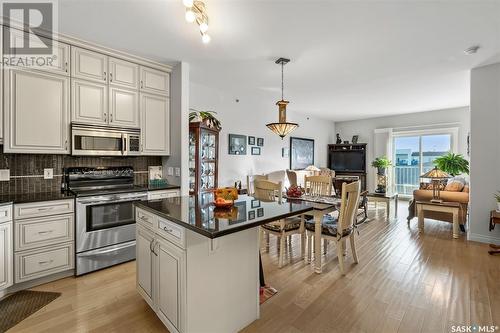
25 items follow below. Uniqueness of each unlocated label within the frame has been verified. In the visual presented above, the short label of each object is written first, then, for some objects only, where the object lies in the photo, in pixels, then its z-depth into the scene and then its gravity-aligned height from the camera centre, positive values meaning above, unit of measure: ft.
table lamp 13.86 -1.02
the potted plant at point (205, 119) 12.52 +2.34
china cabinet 12.20 +0.29
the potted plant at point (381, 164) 23.17 +0.04
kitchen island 4.87 -2.26
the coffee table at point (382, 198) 16.92 -2.40
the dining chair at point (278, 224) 9.25 -2.38
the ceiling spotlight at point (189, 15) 5.98 +3.70
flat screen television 25.18 +0.44
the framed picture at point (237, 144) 16.25 +1.31
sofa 13.34 -1.97
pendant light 11.58 +1.91
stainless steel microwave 9.18 +0.87
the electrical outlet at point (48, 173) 9.21 -0.45
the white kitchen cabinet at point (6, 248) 7.09 -2.62
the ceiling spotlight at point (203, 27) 6.95 +3.93
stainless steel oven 8.59 -2.57
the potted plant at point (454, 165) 17.01 +0.01
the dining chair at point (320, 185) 12.76 -1.13
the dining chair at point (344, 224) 8.70 -2.32
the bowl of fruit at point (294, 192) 10.48 -1.27
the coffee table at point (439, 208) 12.71 -2.42
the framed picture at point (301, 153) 21.80 +1.04
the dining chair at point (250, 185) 14.47 -1.41
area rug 6.32 -4.16
